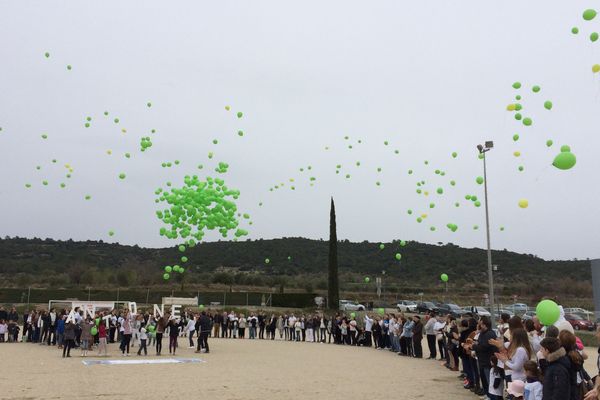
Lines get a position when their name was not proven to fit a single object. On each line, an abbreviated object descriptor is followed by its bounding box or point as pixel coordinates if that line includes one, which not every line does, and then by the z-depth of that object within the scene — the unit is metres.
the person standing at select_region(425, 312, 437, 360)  15.99
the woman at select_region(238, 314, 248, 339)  25.22
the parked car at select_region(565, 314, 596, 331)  28.83
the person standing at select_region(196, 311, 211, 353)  17.19
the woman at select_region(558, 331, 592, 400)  5.40
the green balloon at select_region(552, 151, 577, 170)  8.92
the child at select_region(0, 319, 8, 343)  20.81
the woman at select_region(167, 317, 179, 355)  16.28
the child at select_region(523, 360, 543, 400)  5.91
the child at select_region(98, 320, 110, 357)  15.44
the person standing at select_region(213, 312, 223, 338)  25.08
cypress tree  35.60
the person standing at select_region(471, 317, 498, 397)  8.43
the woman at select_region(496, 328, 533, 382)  6.68
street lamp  19.34
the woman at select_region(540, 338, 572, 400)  5.16
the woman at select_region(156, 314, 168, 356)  15.91
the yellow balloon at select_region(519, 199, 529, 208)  12.81
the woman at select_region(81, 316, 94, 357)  15.75
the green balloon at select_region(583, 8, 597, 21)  9.04
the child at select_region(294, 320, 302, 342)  24.58
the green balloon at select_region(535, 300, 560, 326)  7.13
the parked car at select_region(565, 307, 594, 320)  32.29
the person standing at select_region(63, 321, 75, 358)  15.35
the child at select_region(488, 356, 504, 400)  7.44
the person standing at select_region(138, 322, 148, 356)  16.03
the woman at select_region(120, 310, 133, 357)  15.81
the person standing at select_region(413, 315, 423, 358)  16.50
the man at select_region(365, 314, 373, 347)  21.67
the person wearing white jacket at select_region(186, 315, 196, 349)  18.93
